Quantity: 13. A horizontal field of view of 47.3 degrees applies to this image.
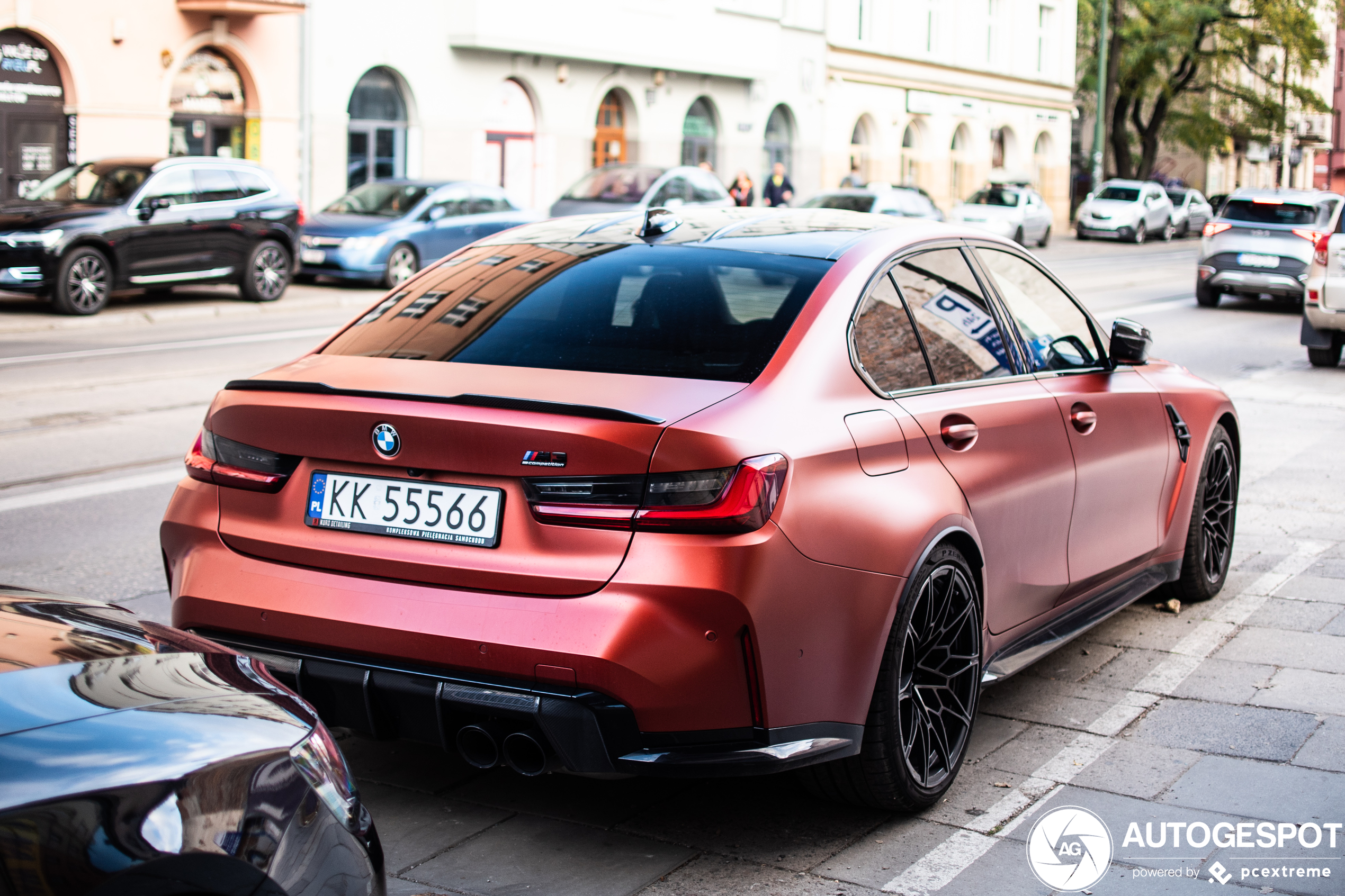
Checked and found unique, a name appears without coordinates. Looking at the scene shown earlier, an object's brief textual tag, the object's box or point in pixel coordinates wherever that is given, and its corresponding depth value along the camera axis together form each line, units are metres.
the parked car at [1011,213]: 37.41
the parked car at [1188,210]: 48.69
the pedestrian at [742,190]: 27.55
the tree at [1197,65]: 50.66
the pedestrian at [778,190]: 29.08
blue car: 20.98
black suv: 16.69
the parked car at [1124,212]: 44.31
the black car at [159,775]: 1.95
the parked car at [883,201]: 28.36
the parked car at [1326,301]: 13.93
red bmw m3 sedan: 3.25
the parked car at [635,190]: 24.98
